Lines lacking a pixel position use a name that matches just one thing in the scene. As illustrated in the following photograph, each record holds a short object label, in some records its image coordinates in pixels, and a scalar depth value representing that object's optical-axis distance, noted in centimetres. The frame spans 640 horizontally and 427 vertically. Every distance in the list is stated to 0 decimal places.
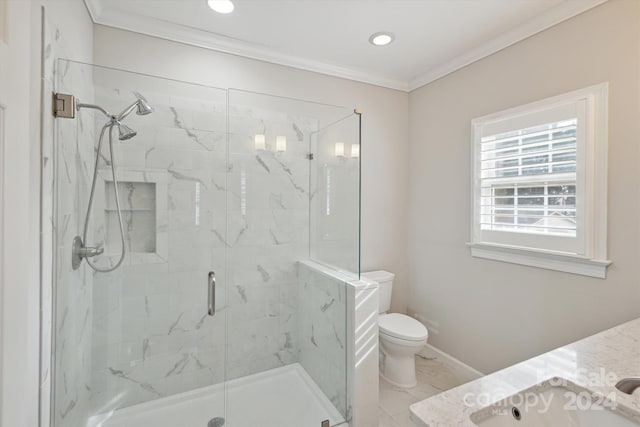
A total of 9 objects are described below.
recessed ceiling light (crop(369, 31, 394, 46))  209
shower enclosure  152
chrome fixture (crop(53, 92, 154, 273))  146
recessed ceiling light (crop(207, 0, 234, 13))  174
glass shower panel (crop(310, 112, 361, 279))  207
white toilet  211
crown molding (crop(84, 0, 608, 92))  177
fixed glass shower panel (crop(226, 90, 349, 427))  187
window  163
